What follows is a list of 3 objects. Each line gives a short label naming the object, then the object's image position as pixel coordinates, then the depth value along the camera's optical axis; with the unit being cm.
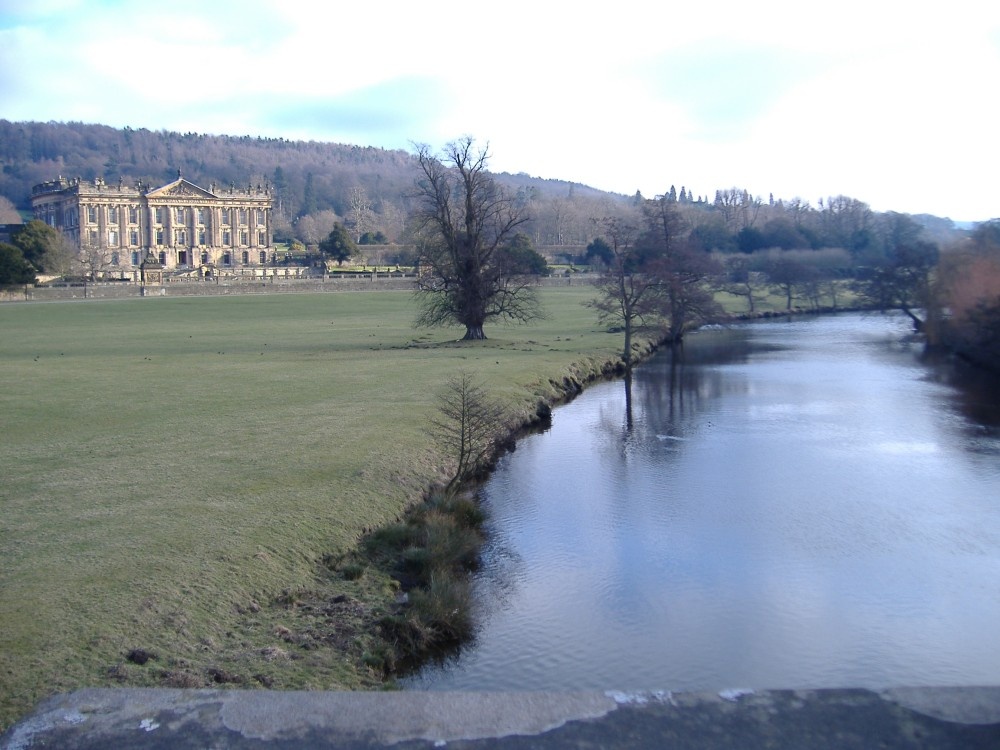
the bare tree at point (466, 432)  1822
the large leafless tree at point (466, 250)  4462
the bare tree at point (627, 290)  4241
